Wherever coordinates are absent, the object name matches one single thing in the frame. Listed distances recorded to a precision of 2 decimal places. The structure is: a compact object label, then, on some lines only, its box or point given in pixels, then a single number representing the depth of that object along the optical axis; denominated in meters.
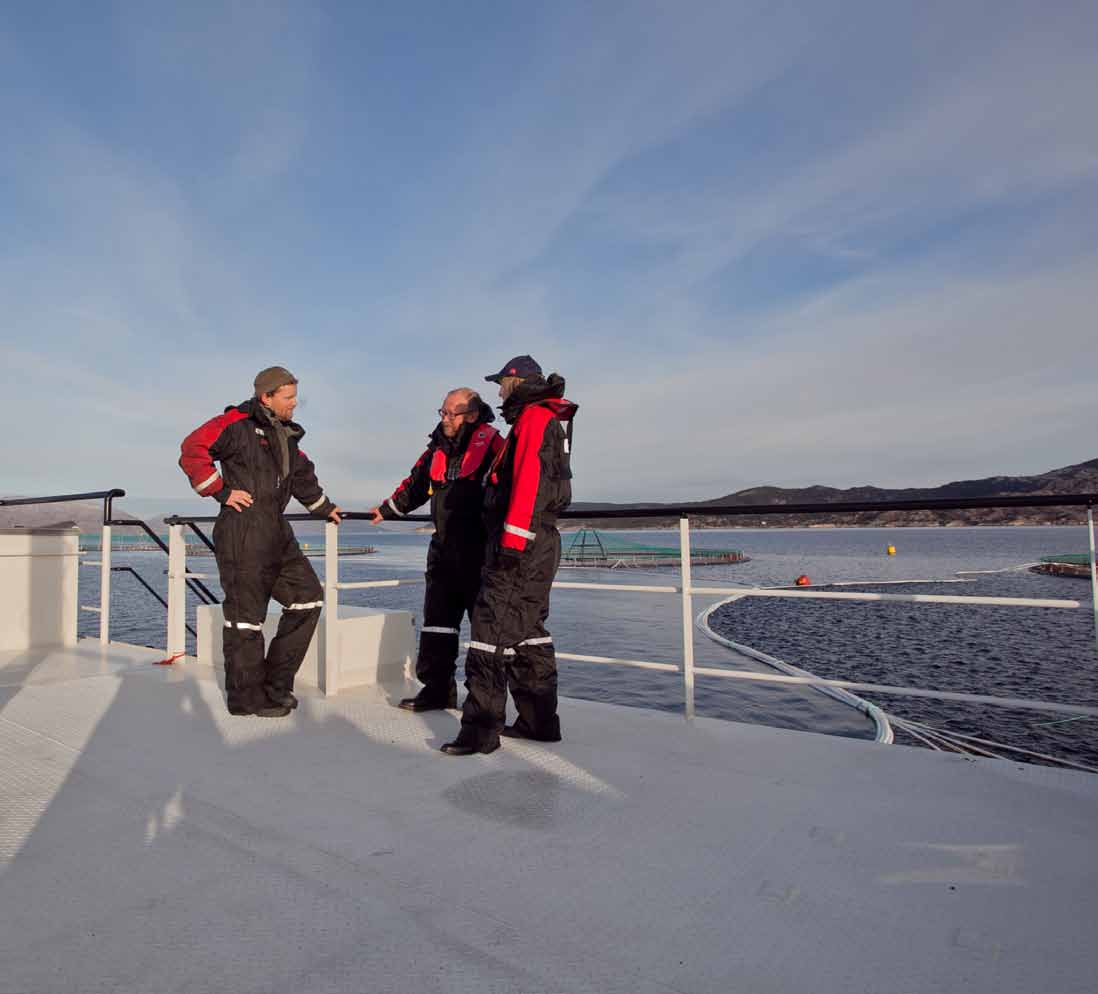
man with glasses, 3.25
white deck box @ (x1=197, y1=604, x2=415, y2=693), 3.82
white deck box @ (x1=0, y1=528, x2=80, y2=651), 5.08
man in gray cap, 3.18
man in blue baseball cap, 2.67
